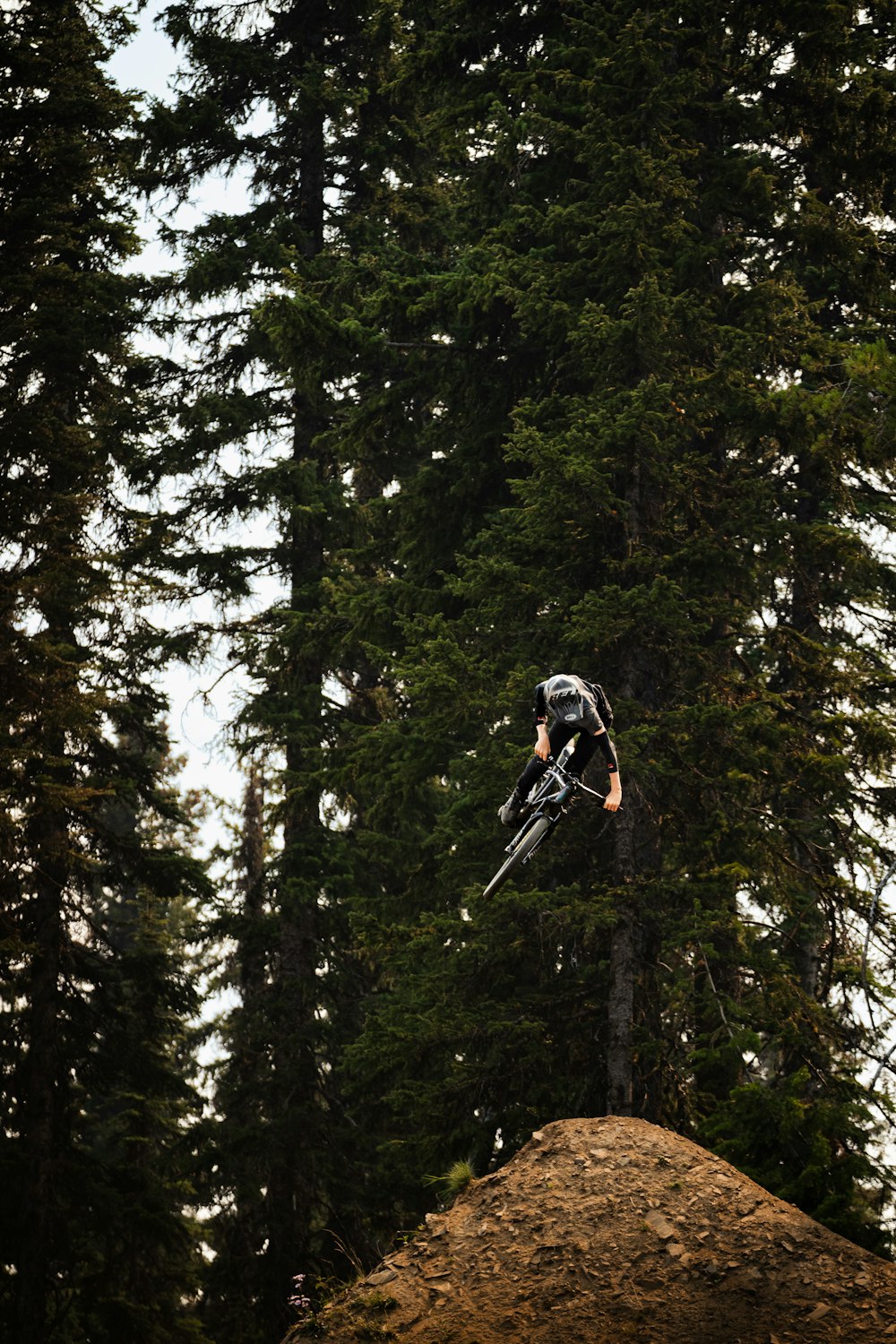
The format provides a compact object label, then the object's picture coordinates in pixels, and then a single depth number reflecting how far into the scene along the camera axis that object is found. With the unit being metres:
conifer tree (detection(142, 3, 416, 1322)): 36.47
